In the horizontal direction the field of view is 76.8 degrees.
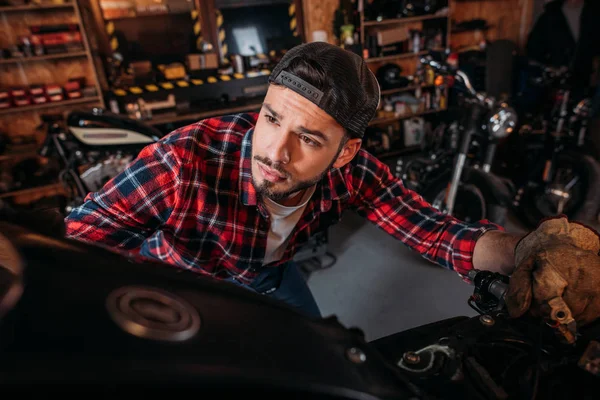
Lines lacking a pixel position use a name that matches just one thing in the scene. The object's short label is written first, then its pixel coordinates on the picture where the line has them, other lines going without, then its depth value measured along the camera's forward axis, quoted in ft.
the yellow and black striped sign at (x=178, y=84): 11.68
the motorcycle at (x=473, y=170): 7.38
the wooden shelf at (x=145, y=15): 11.55
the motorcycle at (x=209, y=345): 1.00
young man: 3.17
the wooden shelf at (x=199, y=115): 11.39
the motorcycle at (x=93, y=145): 8.11
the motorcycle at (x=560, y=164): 8.71
